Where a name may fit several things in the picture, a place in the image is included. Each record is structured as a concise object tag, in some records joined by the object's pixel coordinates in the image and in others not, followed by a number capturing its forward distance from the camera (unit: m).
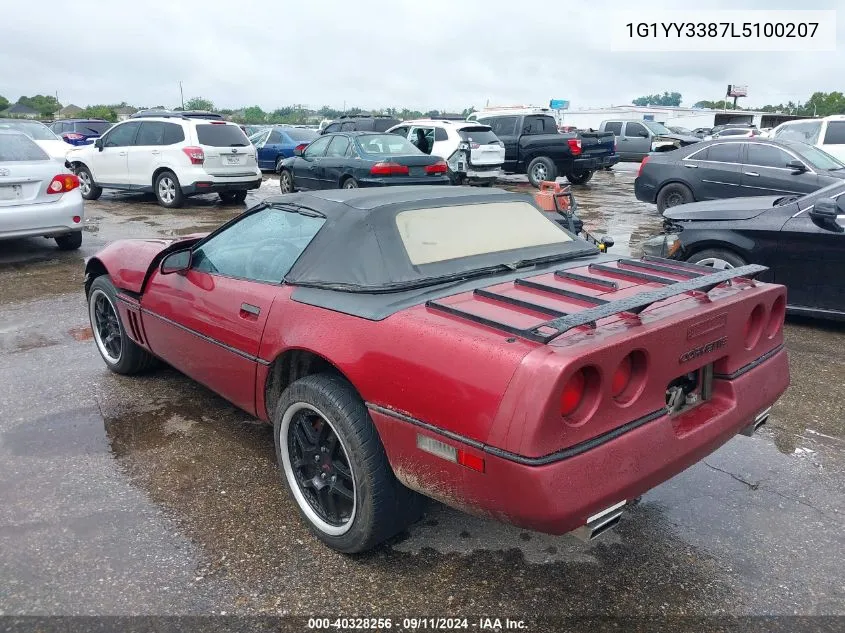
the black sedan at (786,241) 5.68
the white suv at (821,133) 13.17
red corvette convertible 2.22
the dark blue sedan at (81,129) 20.45
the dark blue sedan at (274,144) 19.66
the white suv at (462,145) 15.83
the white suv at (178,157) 12.58
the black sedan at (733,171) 10.23
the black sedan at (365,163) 11.91
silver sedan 7.98
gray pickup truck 24.42
